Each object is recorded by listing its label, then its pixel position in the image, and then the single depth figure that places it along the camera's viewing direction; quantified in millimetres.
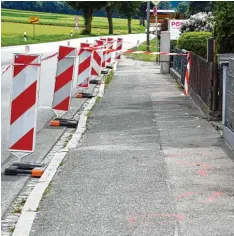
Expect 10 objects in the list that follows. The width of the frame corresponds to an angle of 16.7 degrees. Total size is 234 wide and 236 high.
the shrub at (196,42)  22208
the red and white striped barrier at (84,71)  17844
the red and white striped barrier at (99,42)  28422
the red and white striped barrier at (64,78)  12773
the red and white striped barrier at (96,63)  21906
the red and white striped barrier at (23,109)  9109
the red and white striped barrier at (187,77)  19050
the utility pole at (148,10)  43662
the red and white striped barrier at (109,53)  30041
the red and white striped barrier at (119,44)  34412
